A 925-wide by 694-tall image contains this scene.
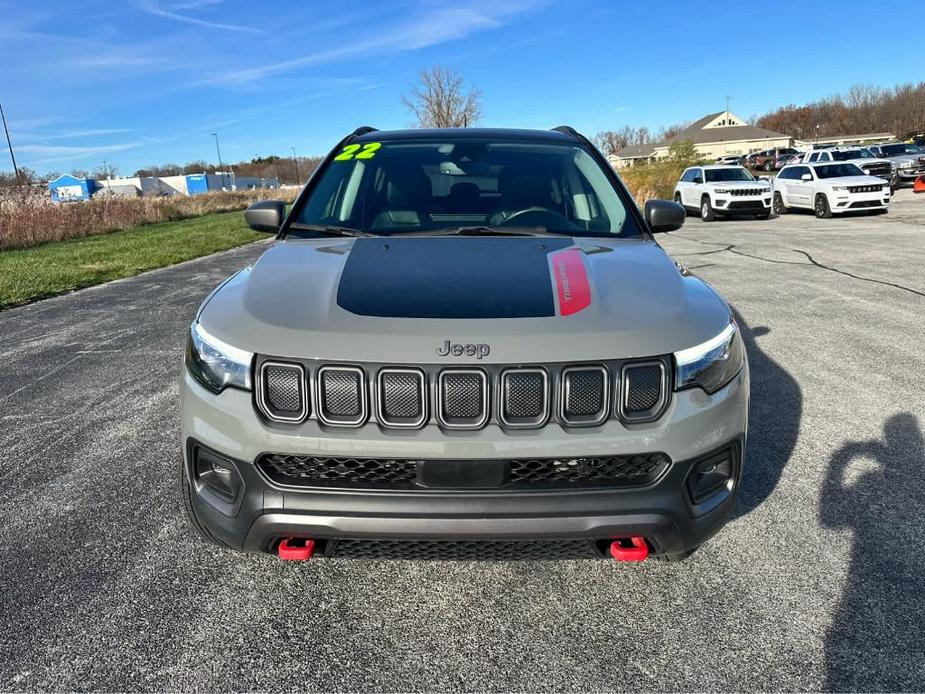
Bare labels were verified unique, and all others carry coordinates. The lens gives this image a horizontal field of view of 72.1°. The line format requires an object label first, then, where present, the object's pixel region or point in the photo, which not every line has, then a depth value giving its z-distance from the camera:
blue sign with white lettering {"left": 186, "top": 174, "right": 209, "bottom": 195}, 91.26
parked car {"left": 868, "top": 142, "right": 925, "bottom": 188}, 29.14
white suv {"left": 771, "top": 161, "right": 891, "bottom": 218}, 18.14
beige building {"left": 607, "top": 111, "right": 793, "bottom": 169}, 100.75
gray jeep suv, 1.89
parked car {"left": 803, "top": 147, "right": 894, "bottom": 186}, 23.81
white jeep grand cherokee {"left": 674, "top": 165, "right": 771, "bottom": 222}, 19.70
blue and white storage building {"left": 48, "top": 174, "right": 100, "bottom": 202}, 74.00
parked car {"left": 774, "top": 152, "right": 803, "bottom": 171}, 56.50
